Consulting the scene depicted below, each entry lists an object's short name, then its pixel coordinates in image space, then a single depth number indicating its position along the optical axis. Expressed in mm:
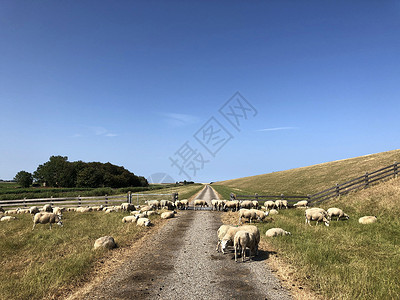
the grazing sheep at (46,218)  16906
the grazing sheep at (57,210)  22778
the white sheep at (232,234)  9953
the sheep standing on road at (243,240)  9266
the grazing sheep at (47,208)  24230
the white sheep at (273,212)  20938
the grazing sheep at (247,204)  23322
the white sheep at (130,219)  18391
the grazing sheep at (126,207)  24547
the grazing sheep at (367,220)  14615
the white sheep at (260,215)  16909
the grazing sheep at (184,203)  27219
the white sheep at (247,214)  16750
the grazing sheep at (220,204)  26075
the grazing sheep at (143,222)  17023
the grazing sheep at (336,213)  16609
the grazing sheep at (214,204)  26361
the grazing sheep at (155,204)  25872
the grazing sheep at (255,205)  23641
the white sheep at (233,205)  24219
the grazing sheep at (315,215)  15477
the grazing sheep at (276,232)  12856
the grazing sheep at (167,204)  25272
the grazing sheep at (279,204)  24422
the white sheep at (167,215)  20772
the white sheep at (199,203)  28375
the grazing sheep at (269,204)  24344
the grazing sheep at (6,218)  20550
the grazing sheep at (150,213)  21672
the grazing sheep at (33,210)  23825
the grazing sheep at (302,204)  24469
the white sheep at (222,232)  11084
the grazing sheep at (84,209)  25478
